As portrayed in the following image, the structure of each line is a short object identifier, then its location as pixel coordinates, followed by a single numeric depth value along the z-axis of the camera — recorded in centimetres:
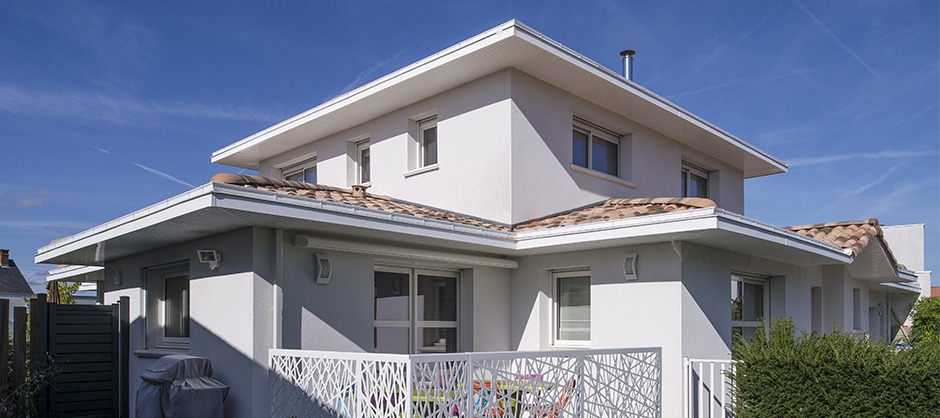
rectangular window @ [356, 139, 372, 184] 1424
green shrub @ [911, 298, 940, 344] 2399
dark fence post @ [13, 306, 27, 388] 898
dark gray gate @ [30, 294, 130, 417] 982
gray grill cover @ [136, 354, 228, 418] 759
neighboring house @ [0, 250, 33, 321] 3132
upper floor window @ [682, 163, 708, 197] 1594
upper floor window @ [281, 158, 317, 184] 1606
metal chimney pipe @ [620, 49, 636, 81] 1462
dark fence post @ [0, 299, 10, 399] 883
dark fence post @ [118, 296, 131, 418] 1074
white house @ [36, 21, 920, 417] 816
